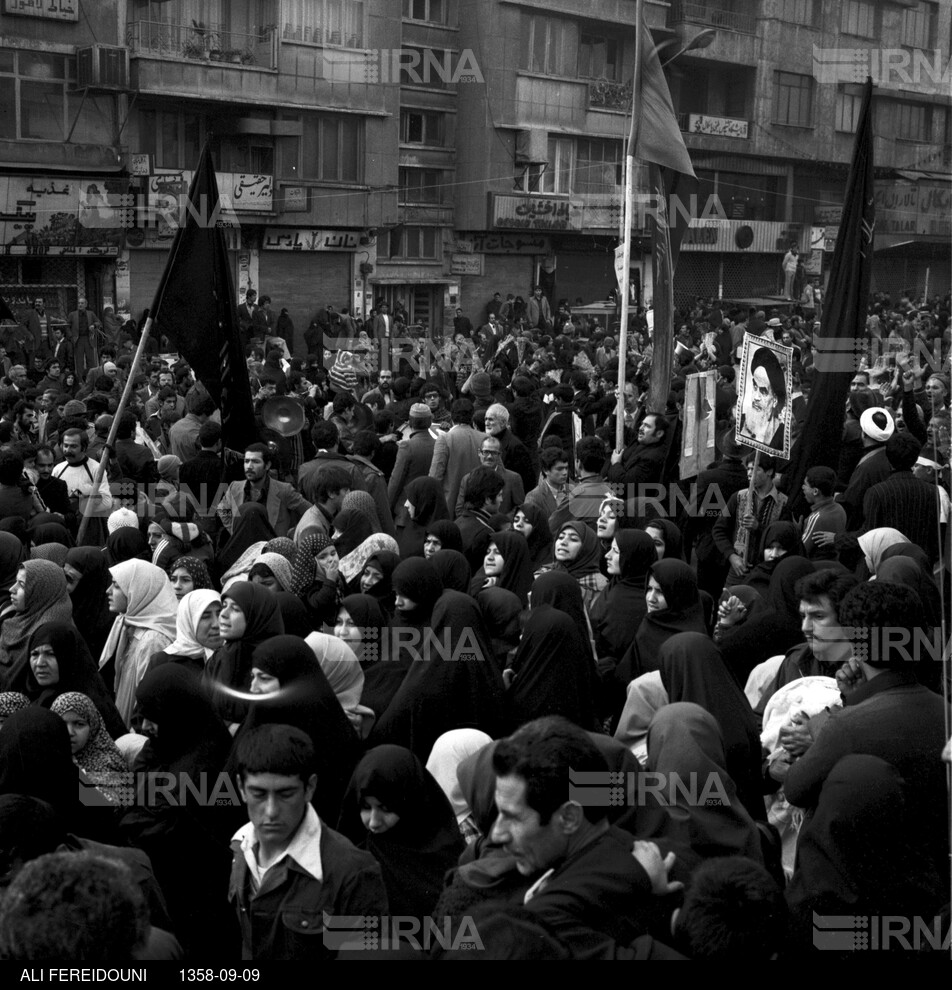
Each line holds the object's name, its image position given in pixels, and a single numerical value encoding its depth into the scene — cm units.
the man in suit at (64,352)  1553
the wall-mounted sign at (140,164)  2142
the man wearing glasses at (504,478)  712
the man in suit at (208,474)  696
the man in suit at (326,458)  706
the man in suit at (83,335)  1731
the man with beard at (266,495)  679
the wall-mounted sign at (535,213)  2755
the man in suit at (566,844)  247
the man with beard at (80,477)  681
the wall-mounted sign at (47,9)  1977
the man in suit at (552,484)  709
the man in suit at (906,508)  643
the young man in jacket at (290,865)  292
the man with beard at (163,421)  905
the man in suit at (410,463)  789
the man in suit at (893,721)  300
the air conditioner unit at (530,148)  2789
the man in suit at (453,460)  775
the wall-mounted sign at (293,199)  2398
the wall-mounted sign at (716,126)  3148
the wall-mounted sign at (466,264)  2769
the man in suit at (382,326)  2281
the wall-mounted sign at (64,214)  1997
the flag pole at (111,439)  632
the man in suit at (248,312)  2062
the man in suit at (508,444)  792
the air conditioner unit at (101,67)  2038
